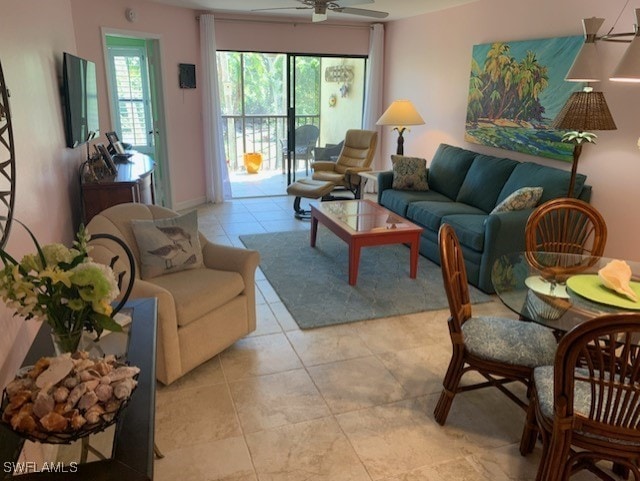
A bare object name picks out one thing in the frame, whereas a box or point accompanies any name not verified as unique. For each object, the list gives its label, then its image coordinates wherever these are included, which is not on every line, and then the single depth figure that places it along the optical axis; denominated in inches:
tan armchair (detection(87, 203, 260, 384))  97.0
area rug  137.4
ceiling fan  142.9
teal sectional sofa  146.0
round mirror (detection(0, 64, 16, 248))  68.1
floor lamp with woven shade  124.5
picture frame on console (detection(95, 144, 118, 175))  153.9
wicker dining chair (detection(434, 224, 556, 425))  83.9
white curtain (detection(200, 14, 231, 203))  235.6
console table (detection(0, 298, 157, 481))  45.8
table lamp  218.4
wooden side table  224.5
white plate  85.2
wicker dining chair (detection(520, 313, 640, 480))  57.7
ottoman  218.8
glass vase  55.2
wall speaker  234.1
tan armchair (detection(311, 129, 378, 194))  240.0
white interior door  228.5
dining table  77.5
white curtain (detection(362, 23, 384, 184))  271.6
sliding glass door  269.1
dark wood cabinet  141.0
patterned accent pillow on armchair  109.8
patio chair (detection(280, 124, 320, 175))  282.8
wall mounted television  132.3
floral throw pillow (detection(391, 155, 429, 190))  204.8
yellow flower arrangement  49.8
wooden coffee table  151.7
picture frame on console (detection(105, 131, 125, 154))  184.1
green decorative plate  77.8
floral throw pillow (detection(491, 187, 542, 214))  148.3
